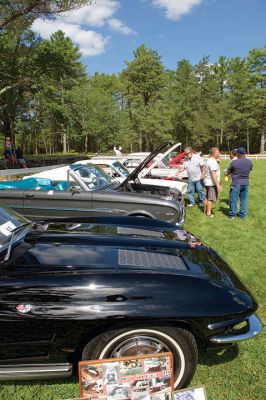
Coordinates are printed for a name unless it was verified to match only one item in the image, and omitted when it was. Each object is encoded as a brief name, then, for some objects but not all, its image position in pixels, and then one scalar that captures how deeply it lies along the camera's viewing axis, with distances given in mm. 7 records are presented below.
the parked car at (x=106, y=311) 2441
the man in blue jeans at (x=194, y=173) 10008
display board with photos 2158
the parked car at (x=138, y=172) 8086
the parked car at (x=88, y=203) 6512
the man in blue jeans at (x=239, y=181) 8312
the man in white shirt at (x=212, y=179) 8461
